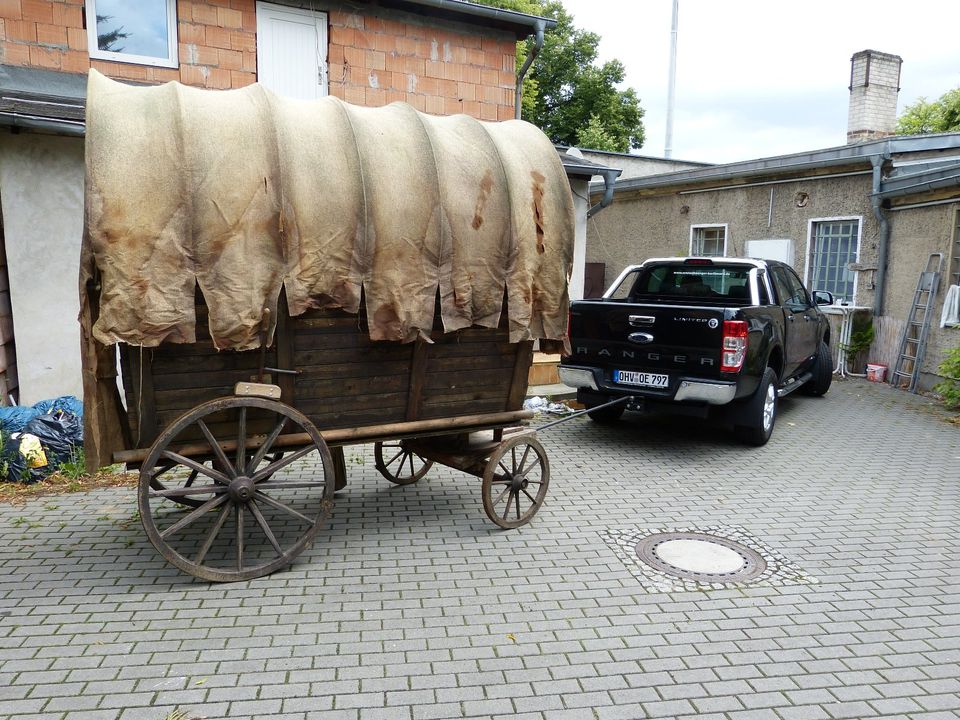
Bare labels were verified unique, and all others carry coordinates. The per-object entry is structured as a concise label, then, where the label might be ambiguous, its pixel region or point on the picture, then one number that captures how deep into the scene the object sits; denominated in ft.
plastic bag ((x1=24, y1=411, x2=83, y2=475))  21.62
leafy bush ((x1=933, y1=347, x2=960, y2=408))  32.78
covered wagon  12.62
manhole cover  15.43
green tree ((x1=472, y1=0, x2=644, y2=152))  119.03
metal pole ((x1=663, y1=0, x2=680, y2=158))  92.48
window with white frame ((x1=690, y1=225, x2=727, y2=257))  53.67
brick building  24.40
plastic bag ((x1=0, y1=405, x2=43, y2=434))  21.47
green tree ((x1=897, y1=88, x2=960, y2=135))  102.42
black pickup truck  23.24
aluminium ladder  37.55
